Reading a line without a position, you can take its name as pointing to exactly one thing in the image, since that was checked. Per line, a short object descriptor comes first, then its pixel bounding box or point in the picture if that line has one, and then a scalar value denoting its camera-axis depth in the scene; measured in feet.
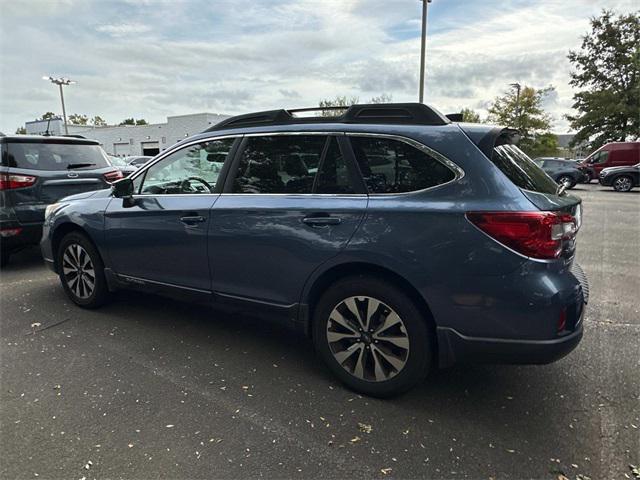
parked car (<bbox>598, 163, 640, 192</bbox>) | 61.67
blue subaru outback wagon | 7.95
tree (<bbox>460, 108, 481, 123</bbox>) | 129.86
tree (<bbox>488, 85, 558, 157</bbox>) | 126.41
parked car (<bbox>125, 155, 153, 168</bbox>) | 78.98
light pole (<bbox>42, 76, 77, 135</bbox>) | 140.26
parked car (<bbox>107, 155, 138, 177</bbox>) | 34.65
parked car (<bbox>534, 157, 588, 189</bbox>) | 66.13
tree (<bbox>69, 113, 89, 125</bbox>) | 329.13
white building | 155.33
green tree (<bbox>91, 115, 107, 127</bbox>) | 357.82
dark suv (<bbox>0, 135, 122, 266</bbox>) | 18.21
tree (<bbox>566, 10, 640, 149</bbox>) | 111.45
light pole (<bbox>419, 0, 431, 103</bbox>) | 51.44
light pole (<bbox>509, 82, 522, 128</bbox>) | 127.24
